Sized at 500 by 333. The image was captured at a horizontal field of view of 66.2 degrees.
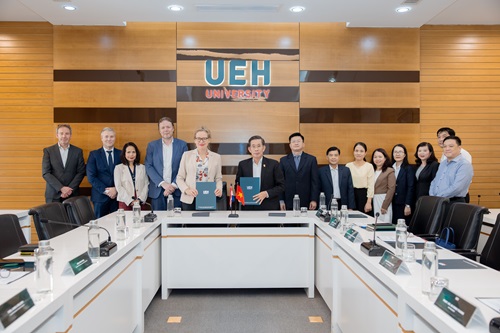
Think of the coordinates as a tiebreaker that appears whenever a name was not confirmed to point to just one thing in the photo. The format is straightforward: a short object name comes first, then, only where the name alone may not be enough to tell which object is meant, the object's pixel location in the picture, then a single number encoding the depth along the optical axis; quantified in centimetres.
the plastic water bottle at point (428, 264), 174
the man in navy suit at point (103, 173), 507
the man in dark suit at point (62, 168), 505
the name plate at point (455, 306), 134
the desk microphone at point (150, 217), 371
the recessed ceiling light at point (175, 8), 482
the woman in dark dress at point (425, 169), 493
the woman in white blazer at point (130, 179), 489
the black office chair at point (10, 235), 266
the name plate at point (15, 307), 132
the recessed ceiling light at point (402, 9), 493
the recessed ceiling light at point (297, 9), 487
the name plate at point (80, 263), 192
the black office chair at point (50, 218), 289
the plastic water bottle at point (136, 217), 334
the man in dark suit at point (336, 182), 492
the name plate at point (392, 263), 198
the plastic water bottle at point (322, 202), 397
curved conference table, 170
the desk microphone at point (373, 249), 236
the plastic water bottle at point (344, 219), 318
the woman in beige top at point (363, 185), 513
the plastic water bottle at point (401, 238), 230
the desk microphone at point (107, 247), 233
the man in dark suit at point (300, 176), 493
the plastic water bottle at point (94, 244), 225
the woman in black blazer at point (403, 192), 512
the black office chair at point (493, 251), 265
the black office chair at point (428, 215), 345
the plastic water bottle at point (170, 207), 405
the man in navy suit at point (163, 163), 500
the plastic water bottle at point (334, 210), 358
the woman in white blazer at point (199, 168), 443
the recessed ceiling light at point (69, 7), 484
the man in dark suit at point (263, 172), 445
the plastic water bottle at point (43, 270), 165
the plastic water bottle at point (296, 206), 405
